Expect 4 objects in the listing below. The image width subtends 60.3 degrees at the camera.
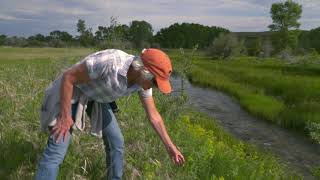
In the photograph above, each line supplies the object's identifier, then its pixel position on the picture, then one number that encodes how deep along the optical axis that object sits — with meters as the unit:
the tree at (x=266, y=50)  44.08
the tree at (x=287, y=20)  42.41
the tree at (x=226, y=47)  43.51
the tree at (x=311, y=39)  46.55
